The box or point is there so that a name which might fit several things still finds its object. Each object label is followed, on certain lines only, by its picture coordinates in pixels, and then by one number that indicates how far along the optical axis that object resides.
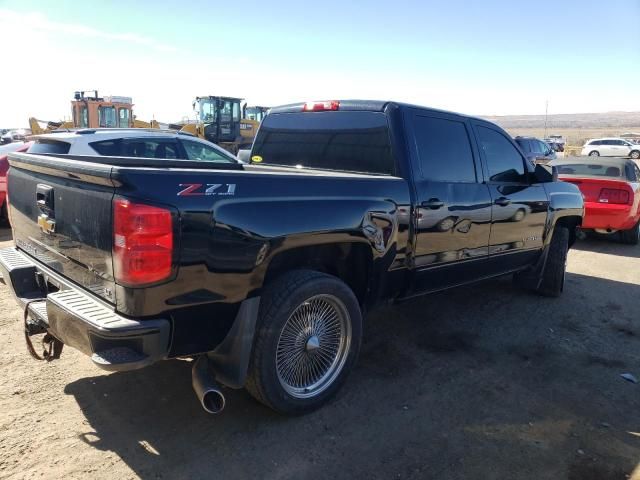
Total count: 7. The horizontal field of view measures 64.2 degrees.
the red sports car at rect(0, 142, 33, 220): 9.00
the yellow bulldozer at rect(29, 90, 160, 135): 19.91
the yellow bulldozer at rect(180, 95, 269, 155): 20.48
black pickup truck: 2.52
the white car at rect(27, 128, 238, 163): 7.87
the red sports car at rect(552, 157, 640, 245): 8.79
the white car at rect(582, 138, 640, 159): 37.94
